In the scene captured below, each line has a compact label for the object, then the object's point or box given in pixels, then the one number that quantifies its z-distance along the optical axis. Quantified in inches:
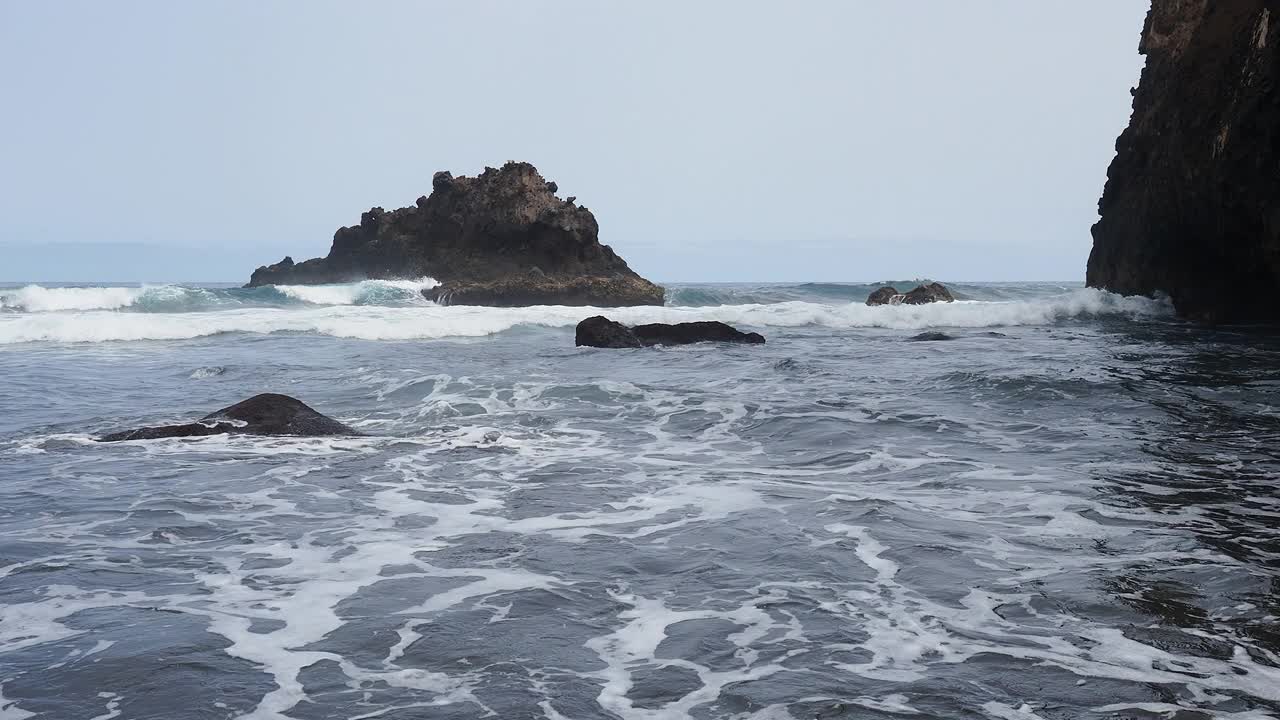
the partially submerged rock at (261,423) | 330.6
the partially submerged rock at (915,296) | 1298.5
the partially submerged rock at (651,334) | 723.4
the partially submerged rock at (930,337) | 782.5
